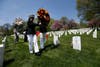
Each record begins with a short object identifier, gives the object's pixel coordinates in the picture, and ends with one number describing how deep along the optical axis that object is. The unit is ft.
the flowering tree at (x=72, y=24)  109.22
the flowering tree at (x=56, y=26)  108.13
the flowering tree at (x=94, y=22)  62.55
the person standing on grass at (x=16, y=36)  24.16
